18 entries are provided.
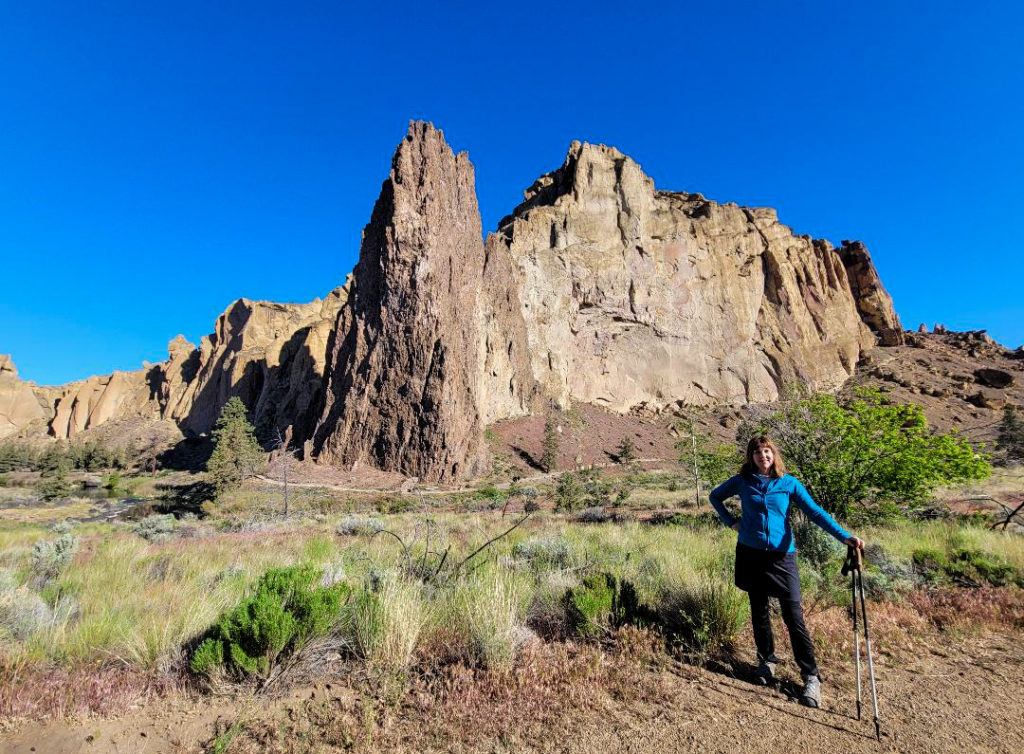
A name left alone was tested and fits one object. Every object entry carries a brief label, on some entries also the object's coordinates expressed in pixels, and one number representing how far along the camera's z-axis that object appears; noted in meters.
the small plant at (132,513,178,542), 12.05
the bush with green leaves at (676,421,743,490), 10.80
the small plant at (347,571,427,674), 3.65
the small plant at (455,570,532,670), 3.66
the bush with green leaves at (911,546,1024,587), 6.02
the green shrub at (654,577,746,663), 4.08
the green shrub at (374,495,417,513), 23.83
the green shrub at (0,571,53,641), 3.85
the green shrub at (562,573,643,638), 4.28
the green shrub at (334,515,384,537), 10.89
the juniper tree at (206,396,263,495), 28.66
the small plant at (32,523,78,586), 6.36
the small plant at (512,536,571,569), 6.61
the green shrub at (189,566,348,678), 3.27
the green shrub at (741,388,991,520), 8.41
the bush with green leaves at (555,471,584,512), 20.38
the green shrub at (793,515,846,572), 6.49
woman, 3.54
